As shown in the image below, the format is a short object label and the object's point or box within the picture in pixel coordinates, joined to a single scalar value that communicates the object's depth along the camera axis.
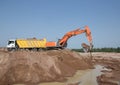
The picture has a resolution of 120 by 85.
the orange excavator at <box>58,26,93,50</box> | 15.64
